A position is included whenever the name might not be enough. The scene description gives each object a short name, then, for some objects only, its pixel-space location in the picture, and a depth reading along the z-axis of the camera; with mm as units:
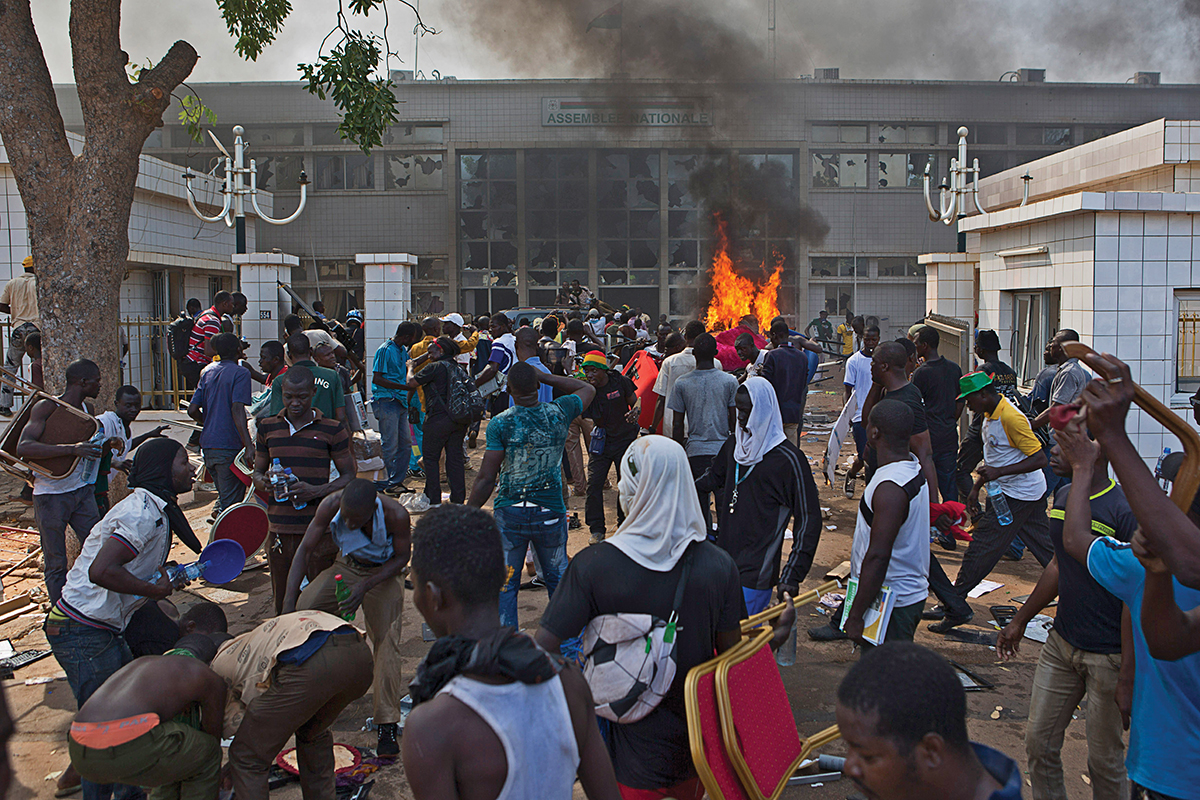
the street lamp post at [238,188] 13414
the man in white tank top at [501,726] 1903
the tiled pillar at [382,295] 12828
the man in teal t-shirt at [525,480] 4926
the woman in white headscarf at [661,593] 2650
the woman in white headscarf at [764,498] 4508
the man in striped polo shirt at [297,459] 5062
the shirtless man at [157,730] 2838
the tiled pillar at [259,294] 12453
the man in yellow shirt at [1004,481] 5719
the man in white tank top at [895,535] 3668
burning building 29859
